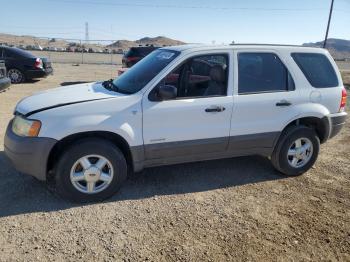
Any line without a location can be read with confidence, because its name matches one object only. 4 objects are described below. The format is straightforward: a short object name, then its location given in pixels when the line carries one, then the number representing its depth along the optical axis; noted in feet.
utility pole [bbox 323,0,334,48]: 114.13
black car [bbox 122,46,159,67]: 55.31
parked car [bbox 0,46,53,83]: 44.91
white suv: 13.32
